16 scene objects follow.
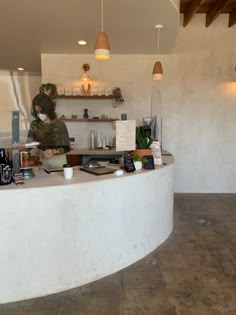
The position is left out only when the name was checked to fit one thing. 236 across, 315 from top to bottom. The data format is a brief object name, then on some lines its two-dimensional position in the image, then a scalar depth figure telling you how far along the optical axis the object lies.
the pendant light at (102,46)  2.45
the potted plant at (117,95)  4.87
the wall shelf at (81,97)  4.88
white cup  2.26
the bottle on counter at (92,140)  5.01
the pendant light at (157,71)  3.75
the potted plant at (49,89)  4.76
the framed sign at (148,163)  2.75
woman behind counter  2.57
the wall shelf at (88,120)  4.99
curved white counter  2.00
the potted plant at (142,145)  2.88
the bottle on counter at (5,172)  2.01
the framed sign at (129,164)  2.60
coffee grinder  4.68
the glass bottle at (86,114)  5.01
